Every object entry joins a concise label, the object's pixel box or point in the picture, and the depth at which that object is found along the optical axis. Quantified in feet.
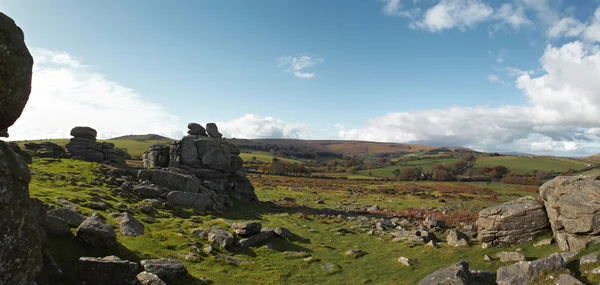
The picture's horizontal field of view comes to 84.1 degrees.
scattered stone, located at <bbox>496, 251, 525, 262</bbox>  67.48
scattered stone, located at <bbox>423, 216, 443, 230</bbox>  121.64
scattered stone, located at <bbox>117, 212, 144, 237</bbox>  81.25
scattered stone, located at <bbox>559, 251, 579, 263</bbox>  56.44
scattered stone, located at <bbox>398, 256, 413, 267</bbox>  75.11
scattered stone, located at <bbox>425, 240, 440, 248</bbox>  87.90
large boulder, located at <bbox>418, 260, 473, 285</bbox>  51.08
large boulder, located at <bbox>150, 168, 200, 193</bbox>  147.02
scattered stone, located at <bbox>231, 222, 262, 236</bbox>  94.12
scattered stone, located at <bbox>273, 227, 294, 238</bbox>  100.78
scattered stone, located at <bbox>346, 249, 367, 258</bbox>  87.03
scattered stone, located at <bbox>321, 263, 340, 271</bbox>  75.86
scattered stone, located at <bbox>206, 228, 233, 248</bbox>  86.17
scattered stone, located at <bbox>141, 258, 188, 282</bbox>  59.26
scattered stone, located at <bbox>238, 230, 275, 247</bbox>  89.31
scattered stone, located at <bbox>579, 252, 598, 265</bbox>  52.60
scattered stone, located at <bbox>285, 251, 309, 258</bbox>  85.35
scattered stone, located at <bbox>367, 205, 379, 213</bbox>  179.32
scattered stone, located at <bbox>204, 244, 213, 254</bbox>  80.38
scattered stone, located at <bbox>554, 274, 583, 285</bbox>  46.22
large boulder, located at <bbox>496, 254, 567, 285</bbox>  51.08
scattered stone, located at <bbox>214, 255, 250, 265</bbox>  76.43
